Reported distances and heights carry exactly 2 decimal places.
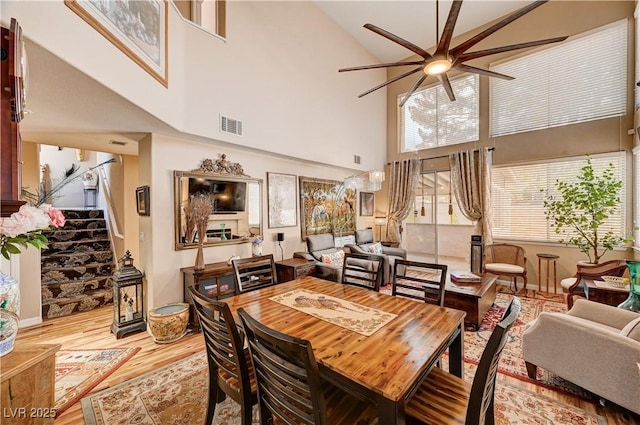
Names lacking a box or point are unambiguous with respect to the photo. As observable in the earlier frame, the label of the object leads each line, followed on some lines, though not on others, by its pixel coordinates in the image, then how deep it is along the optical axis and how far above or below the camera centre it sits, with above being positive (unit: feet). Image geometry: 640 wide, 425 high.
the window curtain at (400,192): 20.49 +1.49
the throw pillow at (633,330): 5.68 -2.76
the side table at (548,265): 14.02 -3.18
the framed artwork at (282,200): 14.75 +0.60
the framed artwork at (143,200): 10.53 +0.43
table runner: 5.11 -2.32
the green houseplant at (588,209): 12.43 +0.03
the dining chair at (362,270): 7.84 -1.96
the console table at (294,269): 13.10 -3.12
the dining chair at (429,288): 6.73 -2.17
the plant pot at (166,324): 9.39 -4.26
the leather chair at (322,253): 13.56 -2.61
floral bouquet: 3.56 -0.22
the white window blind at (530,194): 13.74 +1.00
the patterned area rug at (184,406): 5.96 -4.92
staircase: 11.99 -3.04
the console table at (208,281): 10.52 -3.05
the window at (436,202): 18.80 +0.60
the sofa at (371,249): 15.24 -2.75
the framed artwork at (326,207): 16.72 +0.20
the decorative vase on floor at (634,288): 7.20 -2.28
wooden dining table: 3.40 -2.31
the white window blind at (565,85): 13.67 +7.46
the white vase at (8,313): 3.93 -1.66
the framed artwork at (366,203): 21.48 +0.55
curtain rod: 17.06 +4.05
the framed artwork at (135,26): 5.97 +5.08
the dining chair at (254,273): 7.54 -1.97
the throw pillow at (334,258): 14.52 -2.81
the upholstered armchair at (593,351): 5.44 -3.38
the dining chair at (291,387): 3.21 -2.54
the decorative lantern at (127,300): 9.99 -3.67
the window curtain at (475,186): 16.79 +1.64
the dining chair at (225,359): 4.35 -2.79
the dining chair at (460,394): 3.33 -3.20
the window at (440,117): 18.34 +7.25
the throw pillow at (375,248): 17.45 -2.68
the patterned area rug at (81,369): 6.86 -4.97
